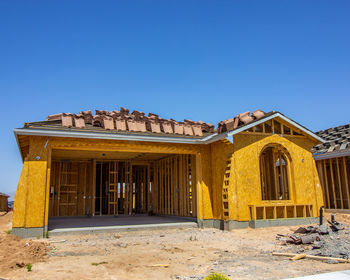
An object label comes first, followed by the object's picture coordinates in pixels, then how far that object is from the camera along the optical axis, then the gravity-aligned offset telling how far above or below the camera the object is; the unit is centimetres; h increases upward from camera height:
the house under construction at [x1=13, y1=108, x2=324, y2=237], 1058 +135
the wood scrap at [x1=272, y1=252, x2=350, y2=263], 685 -156
